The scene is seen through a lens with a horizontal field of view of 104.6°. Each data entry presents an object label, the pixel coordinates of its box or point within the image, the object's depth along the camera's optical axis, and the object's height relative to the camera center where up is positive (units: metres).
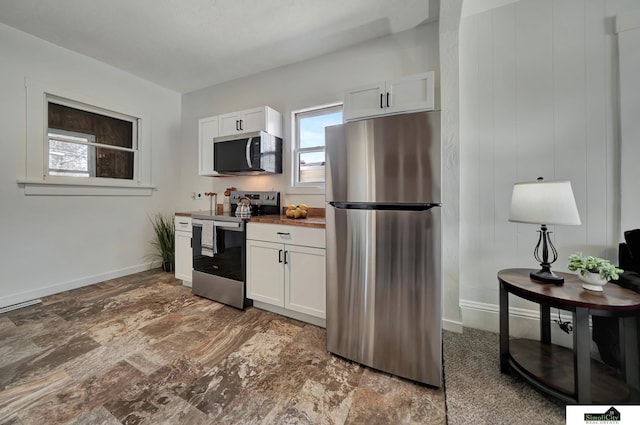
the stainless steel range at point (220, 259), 2.48 -0.49
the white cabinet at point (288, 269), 2.10 -0.51
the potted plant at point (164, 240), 3.63 -0.41
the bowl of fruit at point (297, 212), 2.52 +0.00
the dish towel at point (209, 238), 2.62 -0.28
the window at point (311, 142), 2.90 +0.85
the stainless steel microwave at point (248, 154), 2.82 +0.70
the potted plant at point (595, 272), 1.24 -0.31
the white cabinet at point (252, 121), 2.86 +1.10
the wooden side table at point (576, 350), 1.14 -0.71
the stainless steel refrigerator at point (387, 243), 1.44 -0.19
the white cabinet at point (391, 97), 1.98 +0.97
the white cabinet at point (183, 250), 2.96 -0.45
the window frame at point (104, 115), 2.78 +1.21
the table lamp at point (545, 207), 1.34 +0.02
